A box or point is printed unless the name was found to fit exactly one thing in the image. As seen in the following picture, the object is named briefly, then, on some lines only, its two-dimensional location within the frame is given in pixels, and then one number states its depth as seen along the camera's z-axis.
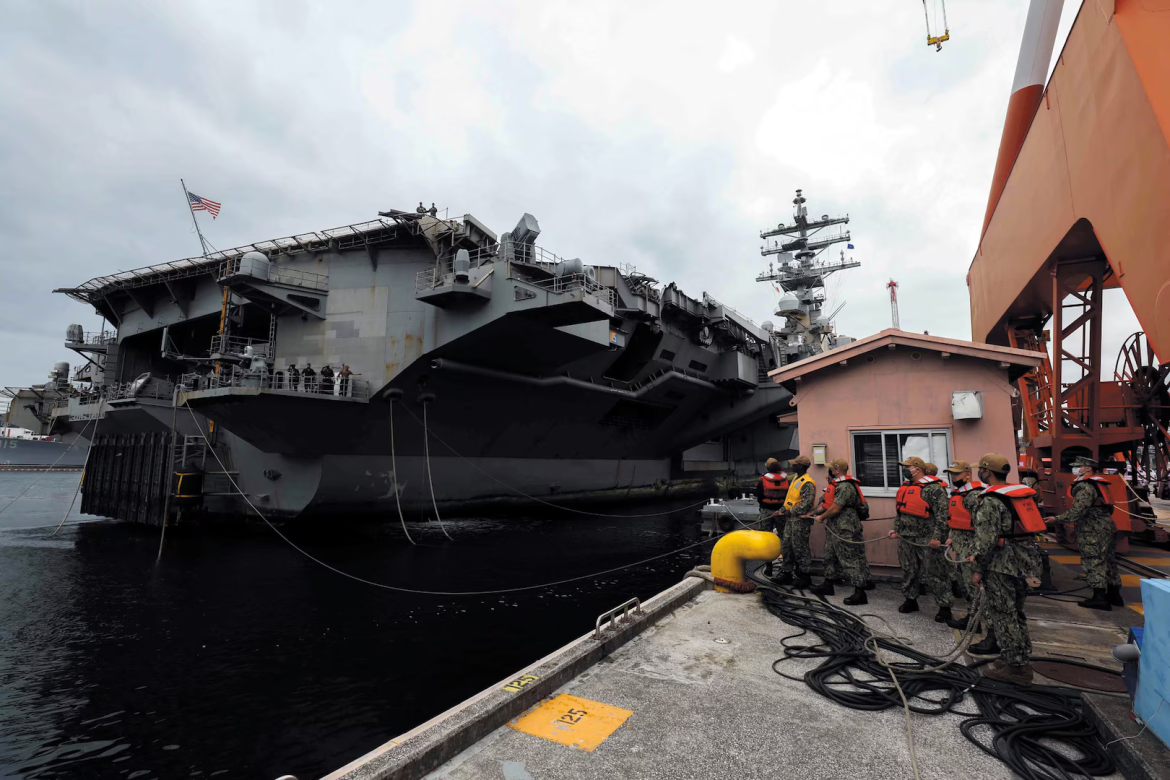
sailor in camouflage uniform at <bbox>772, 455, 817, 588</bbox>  5.89
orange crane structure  5.10
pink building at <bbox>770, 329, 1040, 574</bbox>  6.10
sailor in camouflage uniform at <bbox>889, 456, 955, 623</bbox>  5.02
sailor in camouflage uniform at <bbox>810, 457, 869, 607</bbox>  5.36
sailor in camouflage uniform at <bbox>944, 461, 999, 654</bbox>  4.29
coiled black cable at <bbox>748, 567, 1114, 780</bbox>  2.54
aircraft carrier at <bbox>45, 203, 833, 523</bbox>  13.84
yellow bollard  5.69
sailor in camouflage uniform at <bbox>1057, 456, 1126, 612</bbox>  5.25
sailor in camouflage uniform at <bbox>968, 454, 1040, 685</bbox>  3.61
